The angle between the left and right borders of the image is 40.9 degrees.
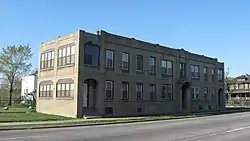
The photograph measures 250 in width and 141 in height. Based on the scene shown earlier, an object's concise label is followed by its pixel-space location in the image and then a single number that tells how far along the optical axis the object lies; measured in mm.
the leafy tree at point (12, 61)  55281
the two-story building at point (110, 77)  31922
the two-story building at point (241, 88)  107625
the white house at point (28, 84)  62312
